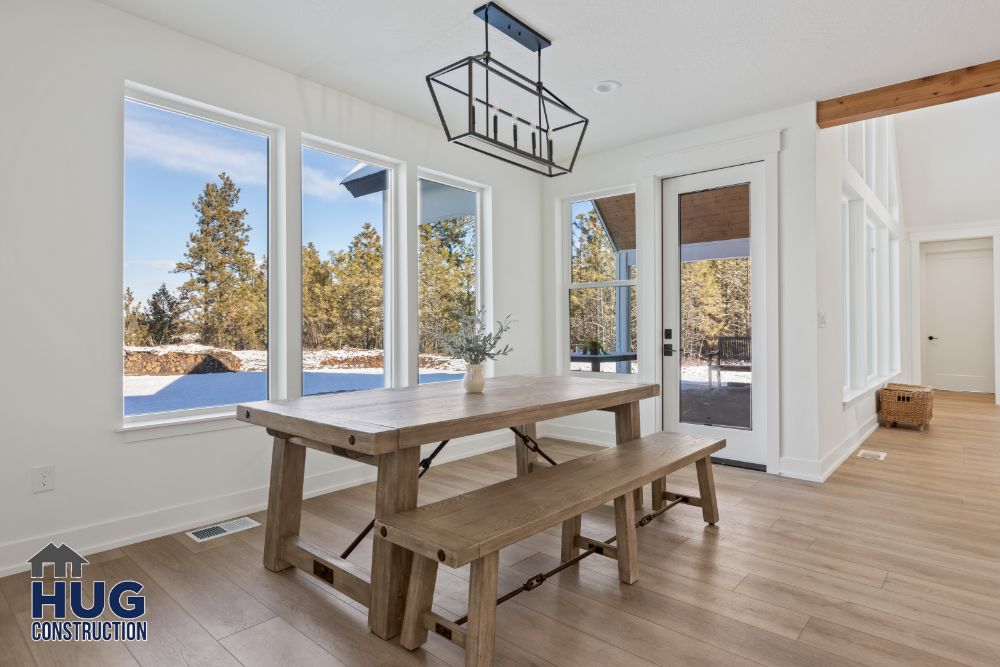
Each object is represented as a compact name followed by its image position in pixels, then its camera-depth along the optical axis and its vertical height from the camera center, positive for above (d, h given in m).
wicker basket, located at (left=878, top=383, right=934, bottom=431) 5.44 -0.68
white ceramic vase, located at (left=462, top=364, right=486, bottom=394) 2.84 -0.21
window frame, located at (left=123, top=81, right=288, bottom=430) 3.10 +0.63
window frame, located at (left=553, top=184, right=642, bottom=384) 5.32 +0.59
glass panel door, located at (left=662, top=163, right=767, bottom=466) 4.13 +0.23
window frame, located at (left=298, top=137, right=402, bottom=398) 4.09 +0.45
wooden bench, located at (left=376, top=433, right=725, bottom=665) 1.67 -0.60
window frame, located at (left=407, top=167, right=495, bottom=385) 4.87 +0.82
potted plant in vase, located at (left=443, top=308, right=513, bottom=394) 2.81 -0.07
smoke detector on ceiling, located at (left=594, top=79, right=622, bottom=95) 3.53 +1.63
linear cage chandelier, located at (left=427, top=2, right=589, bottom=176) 2.58 +1.64
